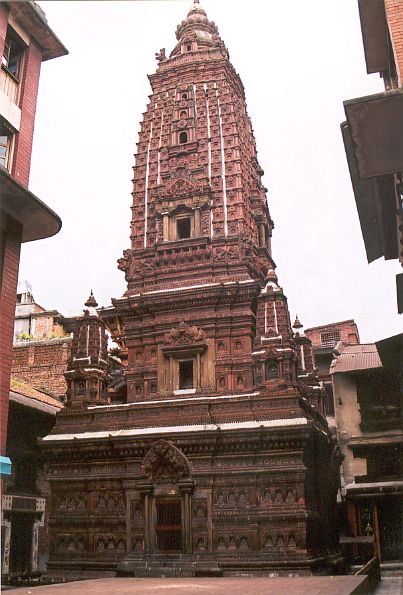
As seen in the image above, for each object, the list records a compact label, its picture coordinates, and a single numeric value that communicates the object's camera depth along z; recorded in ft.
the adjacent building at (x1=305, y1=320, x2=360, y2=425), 164.35
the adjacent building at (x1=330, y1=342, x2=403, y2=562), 106.63
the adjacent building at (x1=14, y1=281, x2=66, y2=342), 151.23
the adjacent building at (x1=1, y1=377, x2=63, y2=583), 87.24
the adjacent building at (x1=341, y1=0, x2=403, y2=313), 31.83
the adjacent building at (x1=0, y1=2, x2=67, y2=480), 42.09
